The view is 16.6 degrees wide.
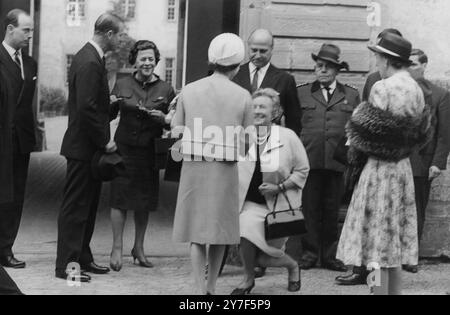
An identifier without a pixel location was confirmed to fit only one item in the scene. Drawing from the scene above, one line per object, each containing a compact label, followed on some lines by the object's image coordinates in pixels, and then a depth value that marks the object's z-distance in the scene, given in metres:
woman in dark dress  12.82
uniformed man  13.23
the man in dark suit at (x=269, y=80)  12.79
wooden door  13.71
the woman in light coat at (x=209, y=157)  10.65
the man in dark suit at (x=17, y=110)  12.64
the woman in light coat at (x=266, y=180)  11.56
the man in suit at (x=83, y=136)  11.79
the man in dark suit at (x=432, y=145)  13.37
